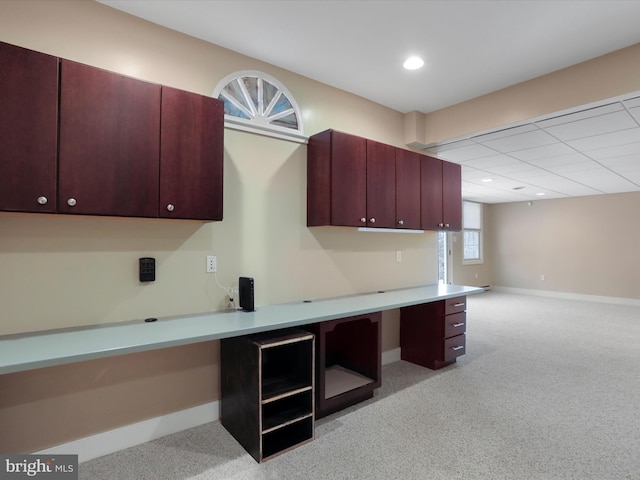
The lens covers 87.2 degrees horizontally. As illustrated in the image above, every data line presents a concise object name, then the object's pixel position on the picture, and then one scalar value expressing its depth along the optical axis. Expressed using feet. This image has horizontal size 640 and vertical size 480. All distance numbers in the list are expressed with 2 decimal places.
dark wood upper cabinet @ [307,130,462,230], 9.33
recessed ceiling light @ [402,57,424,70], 9.02
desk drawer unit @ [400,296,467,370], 11.34
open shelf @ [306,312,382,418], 8.06
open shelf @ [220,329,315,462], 6.72
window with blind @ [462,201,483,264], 29.01
